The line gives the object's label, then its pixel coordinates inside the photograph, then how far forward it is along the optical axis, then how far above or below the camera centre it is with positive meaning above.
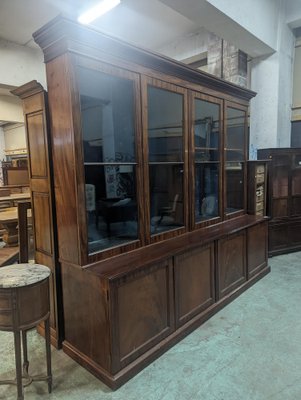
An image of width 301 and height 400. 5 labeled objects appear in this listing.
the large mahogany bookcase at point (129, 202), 1.96 -0.28
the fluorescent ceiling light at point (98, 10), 3.54 +2.07
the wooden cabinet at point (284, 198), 4.52 -0.54
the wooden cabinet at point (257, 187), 3.97 -0.31
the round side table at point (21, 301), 1.65 -0.76
